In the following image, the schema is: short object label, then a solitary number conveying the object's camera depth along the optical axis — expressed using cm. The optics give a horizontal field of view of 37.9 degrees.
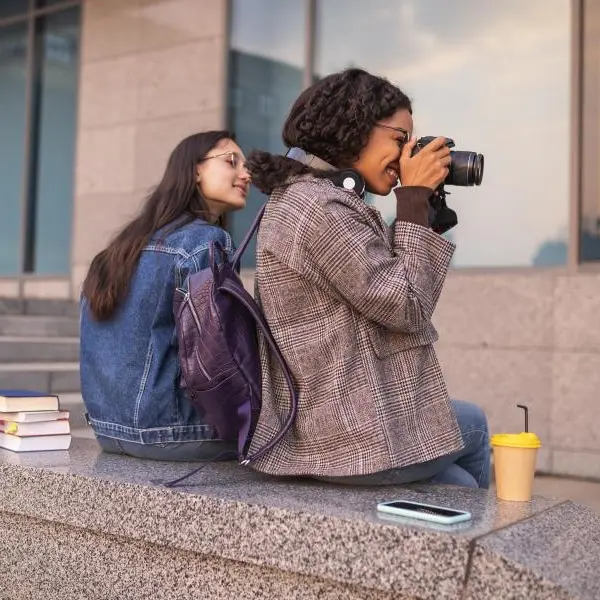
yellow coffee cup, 212
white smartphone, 193
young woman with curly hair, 217
